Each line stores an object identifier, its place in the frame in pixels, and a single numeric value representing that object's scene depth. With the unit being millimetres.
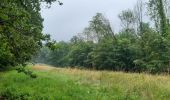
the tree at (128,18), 46285
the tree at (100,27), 46486
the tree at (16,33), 7722
